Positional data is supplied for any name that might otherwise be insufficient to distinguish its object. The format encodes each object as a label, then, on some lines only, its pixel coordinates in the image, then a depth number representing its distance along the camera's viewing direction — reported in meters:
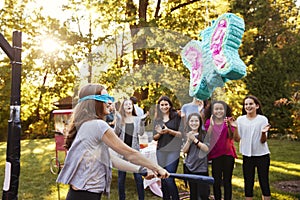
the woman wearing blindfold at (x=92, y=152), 1.77
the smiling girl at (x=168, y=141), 3.27
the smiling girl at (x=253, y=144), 3.20
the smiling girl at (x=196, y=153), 3.08
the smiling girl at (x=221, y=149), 3.20
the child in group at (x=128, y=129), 3.48
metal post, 3.06
